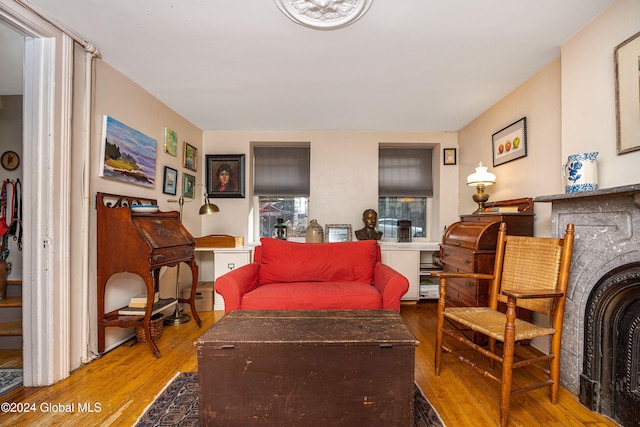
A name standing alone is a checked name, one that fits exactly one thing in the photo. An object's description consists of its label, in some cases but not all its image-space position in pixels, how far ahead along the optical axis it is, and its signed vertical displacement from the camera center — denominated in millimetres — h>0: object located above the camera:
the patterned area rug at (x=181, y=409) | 1601 -1178
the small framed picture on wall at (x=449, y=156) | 4297 +912
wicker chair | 1610 -546
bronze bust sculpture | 4160 -200
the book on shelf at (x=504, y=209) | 2793 +79
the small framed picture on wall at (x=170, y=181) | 3316 +399
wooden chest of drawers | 2516 -299
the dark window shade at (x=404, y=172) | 4508 +700
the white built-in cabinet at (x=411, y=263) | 3873 -649
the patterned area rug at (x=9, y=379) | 1931 -1200
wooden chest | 1419 -841
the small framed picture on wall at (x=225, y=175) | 4289 +601
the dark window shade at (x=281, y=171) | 4504 +703
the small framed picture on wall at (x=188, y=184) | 3787 +415
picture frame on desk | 4277 -254
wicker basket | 2605 -1080
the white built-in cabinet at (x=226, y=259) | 3672 -580
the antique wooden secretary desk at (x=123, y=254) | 2344 -334
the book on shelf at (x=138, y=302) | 2546 -793
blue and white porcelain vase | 1826 +291
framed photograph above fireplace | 1623 +730
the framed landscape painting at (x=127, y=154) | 2451 +570
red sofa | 2377 -612
